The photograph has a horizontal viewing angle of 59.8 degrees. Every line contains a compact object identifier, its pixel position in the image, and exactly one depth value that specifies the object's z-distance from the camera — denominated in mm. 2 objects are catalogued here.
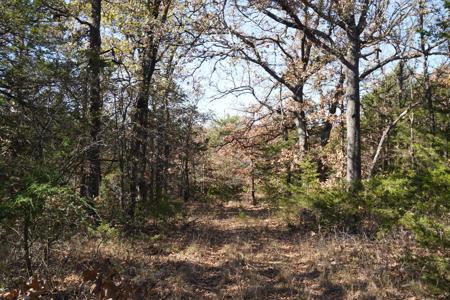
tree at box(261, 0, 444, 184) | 9883
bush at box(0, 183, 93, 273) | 4133
